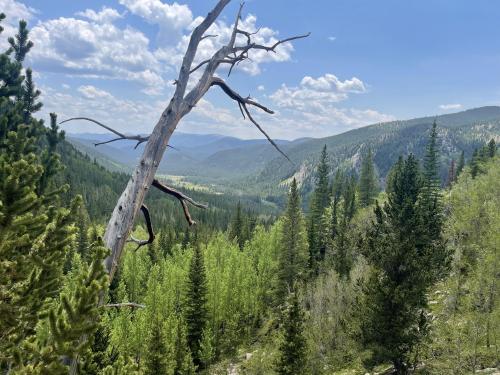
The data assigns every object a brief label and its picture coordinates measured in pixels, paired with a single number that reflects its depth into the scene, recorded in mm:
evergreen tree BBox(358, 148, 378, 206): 72438
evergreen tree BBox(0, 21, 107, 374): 3908
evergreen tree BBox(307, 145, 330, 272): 56500
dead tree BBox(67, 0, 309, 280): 3768
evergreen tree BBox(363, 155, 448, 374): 19281
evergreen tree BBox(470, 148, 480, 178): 68850
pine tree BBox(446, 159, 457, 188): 93844
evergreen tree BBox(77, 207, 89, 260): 59188
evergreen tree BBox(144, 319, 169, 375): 25531
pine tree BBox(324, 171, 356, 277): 44625
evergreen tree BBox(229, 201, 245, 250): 79125
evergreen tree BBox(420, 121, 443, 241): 52562
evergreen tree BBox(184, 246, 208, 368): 39906
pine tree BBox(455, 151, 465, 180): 89219
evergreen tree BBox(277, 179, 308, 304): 45450
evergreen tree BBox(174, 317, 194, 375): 29812
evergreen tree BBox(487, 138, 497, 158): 73338
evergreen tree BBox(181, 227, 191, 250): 80269
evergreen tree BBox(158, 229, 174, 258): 74638
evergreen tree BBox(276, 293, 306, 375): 22562
